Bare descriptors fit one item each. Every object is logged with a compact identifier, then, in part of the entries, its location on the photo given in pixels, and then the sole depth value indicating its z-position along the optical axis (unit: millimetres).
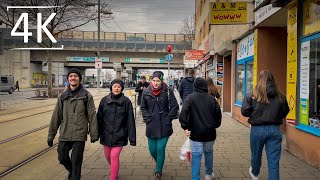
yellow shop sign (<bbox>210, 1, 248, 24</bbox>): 7288
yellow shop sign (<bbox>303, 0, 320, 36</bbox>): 4330
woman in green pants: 3818
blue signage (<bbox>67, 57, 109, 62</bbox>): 33324
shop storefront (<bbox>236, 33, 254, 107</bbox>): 8201
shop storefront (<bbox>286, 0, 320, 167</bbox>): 4381
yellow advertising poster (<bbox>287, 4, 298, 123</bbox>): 4885
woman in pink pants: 3520
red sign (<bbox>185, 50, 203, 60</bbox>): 15741
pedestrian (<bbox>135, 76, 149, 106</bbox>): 9104
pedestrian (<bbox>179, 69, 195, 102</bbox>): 7029
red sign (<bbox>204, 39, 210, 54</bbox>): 16255
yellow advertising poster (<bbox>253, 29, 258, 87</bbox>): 7355
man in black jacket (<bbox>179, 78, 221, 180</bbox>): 3293
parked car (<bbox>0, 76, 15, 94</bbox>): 27416
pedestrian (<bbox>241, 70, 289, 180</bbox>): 3233
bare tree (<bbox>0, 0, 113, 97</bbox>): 18201
